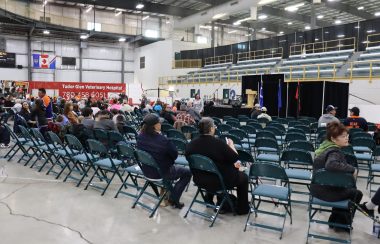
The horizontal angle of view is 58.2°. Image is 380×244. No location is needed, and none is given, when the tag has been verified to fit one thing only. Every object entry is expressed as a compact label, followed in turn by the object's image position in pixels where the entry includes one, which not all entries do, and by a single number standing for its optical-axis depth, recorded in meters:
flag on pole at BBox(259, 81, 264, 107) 14.68
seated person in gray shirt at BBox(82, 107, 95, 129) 6.66
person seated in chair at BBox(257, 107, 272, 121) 9.82
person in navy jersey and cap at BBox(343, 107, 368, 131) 8.05
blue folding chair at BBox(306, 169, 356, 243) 3.38
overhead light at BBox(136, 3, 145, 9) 25.80
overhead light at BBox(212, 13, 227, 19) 24.74
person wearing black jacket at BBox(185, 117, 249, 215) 3.94
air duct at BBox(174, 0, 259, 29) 22.39
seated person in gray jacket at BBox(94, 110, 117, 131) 6.59
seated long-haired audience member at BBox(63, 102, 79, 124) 7.50
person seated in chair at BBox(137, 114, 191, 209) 4.32
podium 15.79
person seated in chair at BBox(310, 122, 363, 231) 3.47
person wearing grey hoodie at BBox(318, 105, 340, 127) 8.13
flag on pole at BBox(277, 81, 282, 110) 13.75
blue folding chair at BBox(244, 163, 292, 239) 3.65
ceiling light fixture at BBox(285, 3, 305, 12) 22.09
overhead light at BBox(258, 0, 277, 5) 20.88
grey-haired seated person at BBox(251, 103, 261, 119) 11.31
